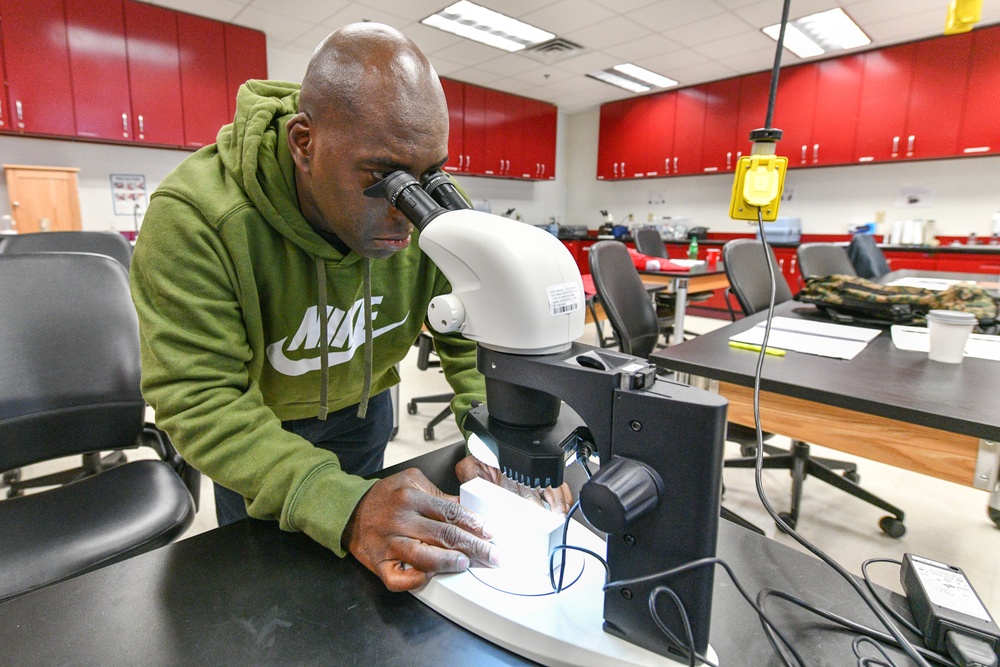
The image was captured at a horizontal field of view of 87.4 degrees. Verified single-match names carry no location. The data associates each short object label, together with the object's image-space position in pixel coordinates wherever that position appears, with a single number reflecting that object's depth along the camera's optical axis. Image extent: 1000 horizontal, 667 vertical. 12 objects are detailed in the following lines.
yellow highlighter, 1.21
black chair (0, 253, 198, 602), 0.96
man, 0.54
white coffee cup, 1.08
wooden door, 3.77
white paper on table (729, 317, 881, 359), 1.24
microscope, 0.40
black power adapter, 0.43
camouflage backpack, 1.47
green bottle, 5.18
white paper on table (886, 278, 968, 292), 2.35
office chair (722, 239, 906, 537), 1.76
